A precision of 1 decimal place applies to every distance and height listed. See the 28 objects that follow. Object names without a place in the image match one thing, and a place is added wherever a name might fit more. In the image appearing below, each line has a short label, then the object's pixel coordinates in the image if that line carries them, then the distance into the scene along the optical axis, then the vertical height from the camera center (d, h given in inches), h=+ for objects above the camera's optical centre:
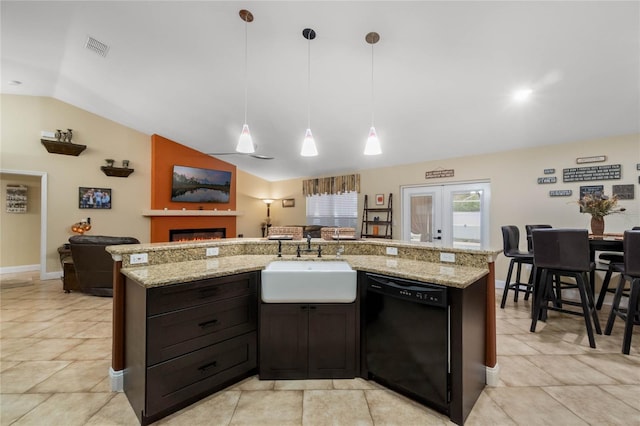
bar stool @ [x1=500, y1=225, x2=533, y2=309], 139.6 -20.0
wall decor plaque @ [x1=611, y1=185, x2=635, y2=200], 138.2 +13.1
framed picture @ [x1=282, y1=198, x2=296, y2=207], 308.5 +15.6
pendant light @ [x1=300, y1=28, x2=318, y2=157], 99.3 +28.2
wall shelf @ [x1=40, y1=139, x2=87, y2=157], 195.5 +50.5
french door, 185.3 +2.3
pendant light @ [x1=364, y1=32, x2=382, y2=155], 98.0 +25.7
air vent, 130.4 +83.6
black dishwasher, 66.4 -32.5
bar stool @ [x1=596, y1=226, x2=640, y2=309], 129.9 -22.2
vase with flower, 120.4 +3.8
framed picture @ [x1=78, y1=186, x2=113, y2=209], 211.8 +13.8
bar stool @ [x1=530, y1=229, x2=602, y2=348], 105.5 -17.9
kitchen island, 64.4 -24.2
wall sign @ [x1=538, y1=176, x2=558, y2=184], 158.4 +21.7
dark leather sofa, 154.6 -27.5
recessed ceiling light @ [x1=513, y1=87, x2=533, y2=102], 123.3 +57.2
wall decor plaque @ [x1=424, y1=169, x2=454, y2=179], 194.2 +31.5
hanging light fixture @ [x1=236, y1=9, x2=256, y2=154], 98.0 +27.8
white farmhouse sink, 79.3 -20.7
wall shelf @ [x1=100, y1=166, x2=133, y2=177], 217.3 +36.1
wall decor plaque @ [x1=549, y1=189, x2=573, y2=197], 153.6 +13.6
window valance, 249.6 +30.5
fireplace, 249.1 -17.9
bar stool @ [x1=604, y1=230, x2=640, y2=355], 96.1 -20.7
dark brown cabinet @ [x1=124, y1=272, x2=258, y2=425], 64.2 -32.9
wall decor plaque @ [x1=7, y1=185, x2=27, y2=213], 217.2 +13.0
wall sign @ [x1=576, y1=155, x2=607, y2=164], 145.3 +31.4
